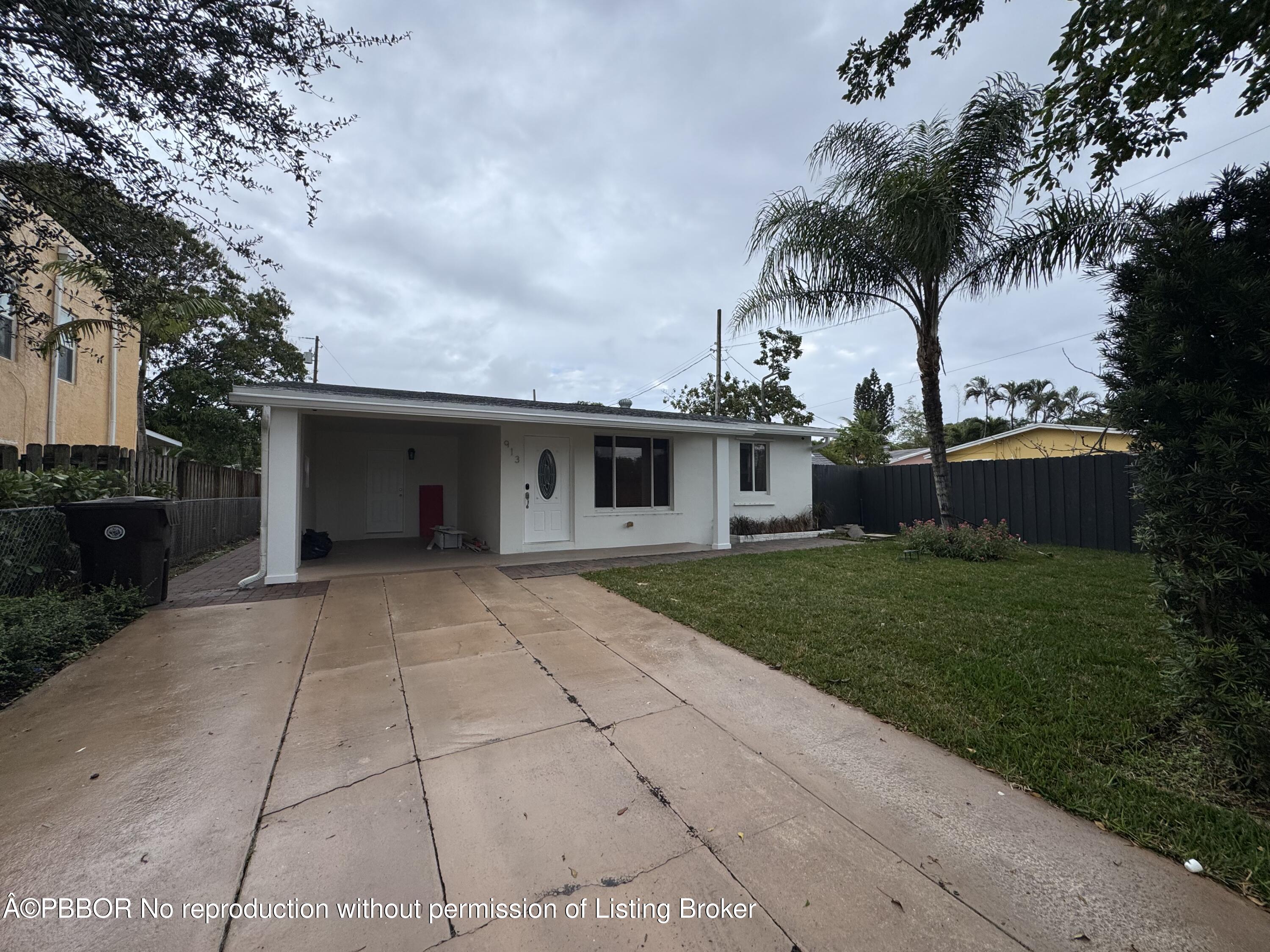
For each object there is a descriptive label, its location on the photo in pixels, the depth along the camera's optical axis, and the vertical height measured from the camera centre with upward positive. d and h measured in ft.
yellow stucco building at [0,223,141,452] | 25.94 +7.08
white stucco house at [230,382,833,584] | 21.98 +1.65
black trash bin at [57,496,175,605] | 16.35 -1.23
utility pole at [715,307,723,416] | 71.41 +21.46
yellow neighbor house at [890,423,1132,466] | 54.74 +5.97
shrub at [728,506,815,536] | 37.42 -2.32
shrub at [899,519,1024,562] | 27.32 -2.72
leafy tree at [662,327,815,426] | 79.20 +16.35
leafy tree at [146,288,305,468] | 53.62 +12.34
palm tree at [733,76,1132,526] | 25.05 +13.81
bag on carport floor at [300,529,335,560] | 28.43 -2.69
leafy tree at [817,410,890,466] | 58.65 +5.48
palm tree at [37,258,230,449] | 19.79 +8.54
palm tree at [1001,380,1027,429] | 127.13 +24.13
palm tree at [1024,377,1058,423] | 124.47 +23.19
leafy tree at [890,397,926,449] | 114.52 +15.36
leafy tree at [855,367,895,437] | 157.17 +29.84
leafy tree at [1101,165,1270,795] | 7.17 +0.82
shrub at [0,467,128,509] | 15.46 +0.43
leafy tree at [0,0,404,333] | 13.85 +11.76
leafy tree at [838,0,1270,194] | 10.20 +9.19
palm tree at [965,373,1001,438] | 130.41 +25.52
